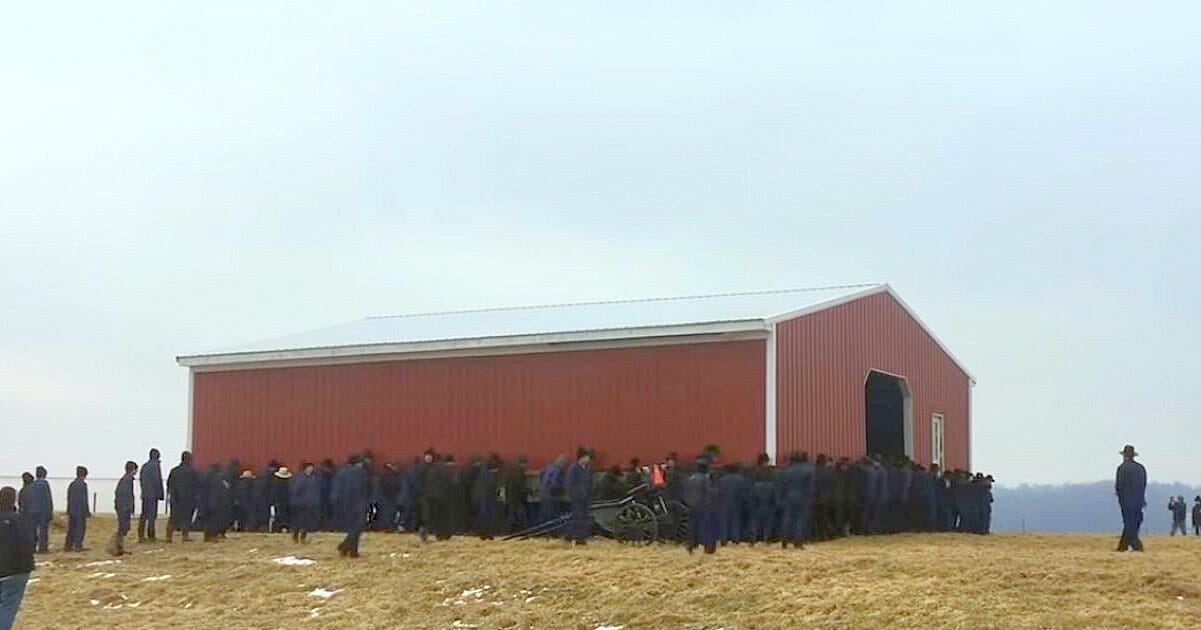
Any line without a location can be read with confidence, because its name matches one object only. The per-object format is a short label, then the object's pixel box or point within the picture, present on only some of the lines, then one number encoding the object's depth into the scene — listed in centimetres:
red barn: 2417
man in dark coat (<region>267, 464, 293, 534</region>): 2653
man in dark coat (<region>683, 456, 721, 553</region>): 1892
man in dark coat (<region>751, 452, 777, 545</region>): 2141
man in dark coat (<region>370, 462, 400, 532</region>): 2497
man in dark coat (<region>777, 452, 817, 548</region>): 2095
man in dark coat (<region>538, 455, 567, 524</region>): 2314
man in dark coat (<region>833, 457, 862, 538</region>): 2239
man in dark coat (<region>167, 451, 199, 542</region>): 2352
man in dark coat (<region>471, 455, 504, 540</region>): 2305
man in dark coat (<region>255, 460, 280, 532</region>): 2645
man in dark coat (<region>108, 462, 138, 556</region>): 2175
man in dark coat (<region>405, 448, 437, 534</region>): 2353
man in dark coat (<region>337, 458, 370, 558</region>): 1981
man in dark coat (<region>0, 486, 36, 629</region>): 1313
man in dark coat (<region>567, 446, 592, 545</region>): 2141
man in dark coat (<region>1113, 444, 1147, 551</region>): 2033
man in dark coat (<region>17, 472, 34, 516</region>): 1813
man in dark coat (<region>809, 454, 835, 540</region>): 2177
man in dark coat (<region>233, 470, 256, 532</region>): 2680
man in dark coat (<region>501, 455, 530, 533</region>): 2378
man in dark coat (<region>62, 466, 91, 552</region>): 2269
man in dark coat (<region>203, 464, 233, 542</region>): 2375
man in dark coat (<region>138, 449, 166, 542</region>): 2280
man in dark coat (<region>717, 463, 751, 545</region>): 2070
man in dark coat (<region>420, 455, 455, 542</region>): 2261
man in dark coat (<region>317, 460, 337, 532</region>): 2527
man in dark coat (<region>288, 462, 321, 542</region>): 2363
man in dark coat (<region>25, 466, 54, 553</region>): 2166
